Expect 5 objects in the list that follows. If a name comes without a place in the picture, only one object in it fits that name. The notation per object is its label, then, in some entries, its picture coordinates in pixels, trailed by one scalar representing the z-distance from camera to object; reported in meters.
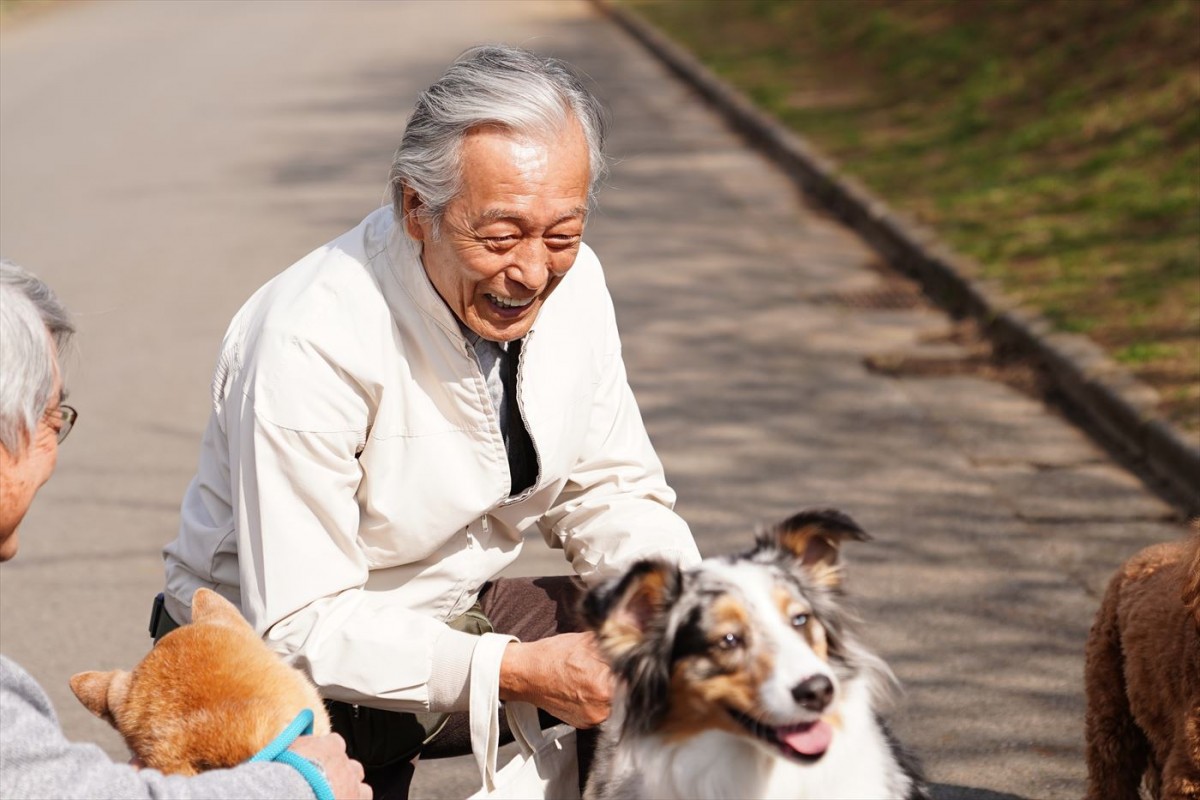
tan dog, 2.12
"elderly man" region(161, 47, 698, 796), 2.79
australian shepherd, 2.44
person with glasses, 1.92
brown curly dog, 2.96
